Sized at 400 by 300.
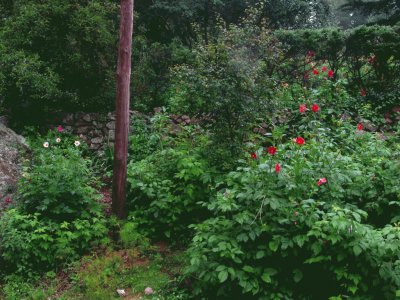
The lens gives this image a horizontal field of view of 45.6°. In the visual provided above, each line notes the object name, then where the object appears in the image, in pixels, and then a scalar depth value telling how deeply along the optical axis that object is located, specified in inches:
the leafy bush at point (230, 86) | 251.1
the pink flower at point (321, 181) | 174.4
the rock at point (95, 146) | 350.9
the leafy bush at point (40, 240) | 217.8
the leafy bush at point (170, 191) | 245.0
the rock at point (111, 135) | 350.6
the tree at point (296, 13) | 534.0
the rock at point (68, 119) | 361.7
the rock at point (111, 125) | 359.3
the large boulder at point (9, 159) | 260.8
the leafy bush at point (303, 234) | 162.2
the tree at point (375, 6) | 544.7
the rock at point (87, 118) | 363.9
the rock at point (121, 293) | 208.1
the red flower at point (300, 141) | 180.1
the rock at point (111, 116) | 365.4
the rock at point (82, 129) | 358.9
